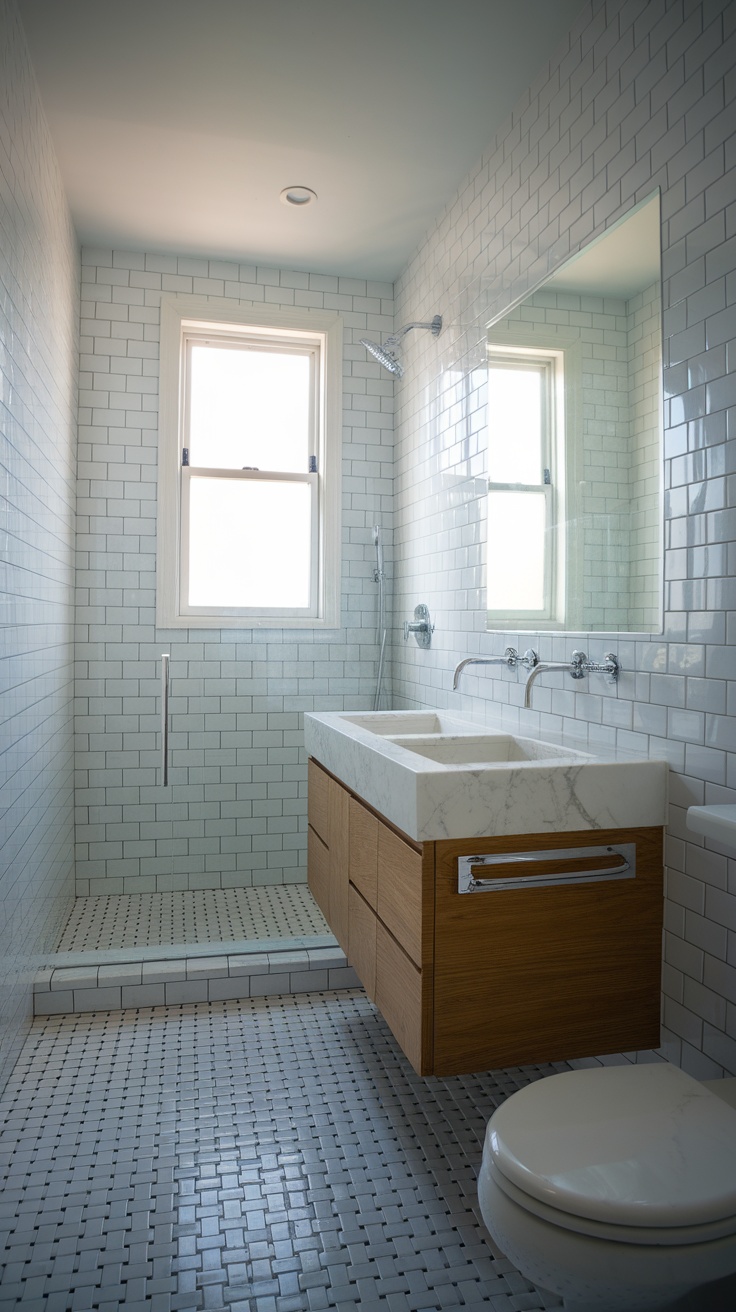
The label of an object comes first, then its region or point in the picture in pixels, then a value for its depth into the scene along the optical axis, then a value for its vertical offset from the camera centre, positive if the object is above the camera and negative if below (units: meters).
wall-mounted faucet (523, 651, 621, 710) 2.07 -0.09
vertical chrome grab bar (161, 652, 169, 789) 3.04 -0.33
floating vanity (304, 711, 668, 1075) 1.76 -0.60
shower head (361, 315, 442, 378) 3.22 +1.09
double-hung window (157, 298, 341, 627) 3.82 +0.75
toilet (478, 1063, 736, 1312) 1.10 -0.77
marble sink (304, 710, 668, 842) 1.74 -0.35
